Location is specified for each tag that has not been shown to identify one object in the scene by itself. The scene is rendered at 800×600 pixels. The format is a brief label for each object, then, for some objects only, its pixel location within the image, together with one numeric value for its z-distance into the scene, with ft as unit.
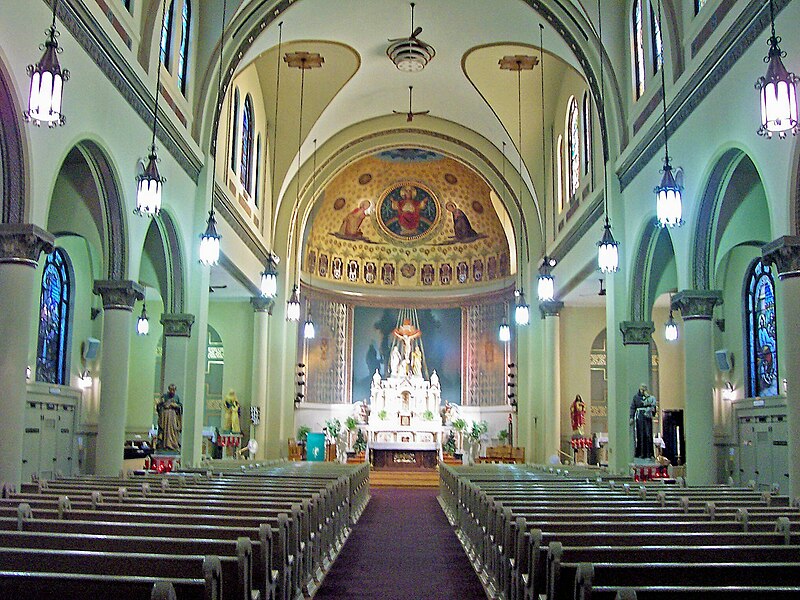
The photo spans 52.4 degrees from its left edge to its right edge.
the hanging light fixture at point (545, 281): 60.03
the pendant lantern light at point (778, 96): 24.49
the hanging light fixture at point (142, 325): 68.64
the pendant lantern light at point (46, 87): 25.09
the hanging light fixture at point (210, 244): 45.32
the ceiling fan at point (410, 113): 81.28
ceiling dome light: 67.62
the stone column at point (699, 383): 43.65
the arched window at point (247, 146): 73.15
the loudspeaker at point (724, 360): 61.31
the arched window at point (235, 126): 67.92
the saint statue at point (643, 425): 49.06
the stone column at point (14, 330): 31.53
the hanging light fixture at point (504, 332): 82.89
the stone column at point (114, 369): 44.29
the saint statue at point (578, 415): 80.02
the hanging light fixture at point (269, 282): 59.88
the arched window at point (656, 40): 49.11
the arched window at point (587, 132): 65.46
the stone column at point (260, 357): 82.99
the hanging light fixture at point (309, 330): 83.30
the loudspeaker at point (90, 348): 62.13
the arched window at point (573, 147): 70.64
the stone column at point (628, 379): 53.01
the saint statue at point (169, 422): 48.34
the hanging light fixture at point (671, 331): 64.28
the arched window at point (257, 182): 78.69
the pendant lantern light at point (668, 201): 35.01
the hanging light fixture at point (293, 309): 73.56
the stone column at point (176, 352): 53.01
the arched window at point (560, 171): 77.30
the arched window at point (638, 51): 53.47
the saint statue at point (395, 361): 102.83
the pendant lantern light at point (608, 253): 43.70
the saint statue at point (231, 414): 81.56
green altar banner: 87.40
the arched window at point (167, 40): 50.06
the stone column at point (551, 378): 80.74
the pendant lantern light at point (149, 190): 35.24
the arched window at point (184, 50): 53.83
